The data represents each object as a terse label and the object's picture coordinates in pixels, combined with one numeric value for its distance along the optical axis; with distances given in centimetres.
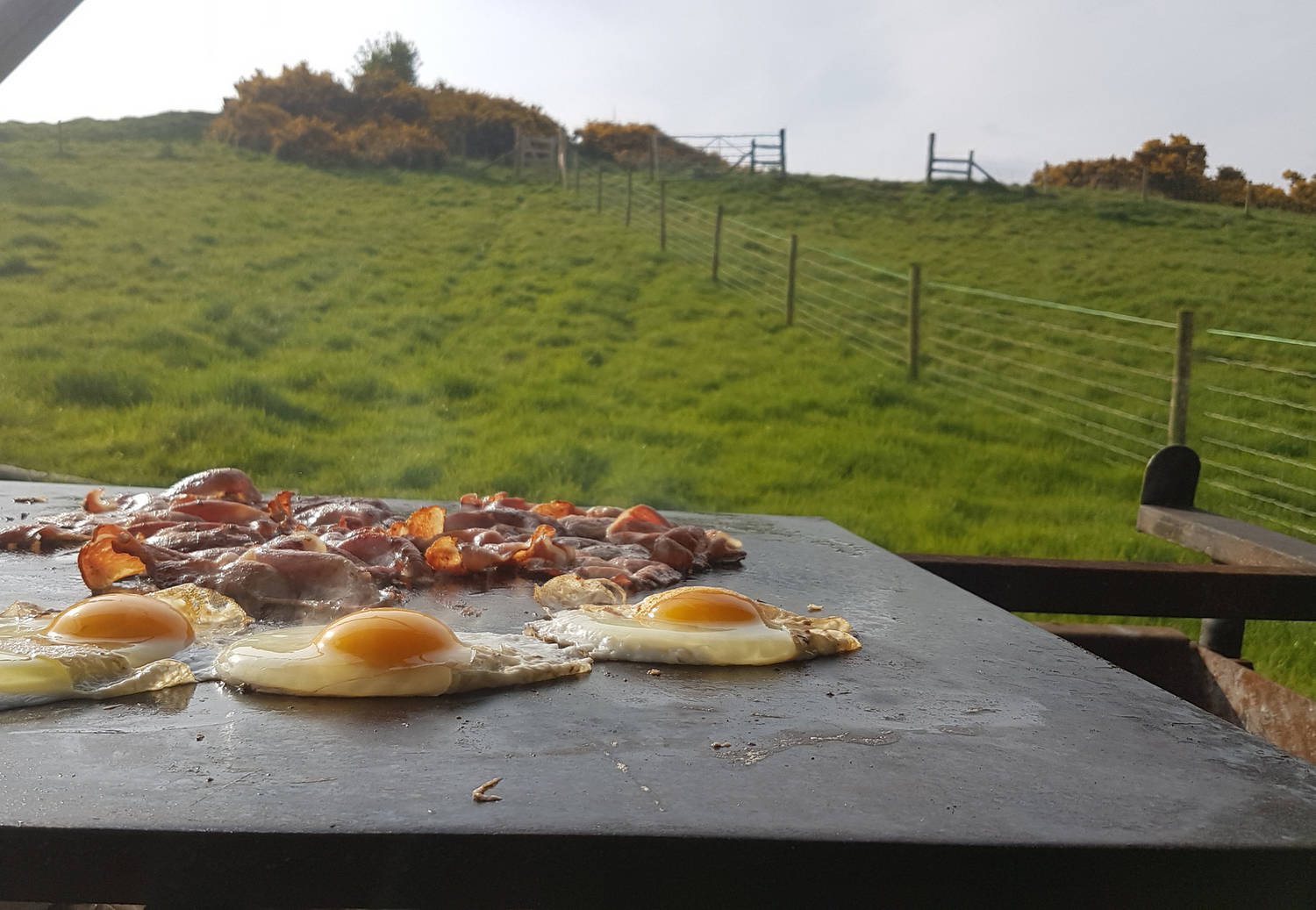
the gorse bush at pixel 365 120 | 1892
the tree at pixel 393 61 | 2084
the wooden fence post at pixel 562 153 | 2083
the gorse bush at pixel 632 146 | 1967
